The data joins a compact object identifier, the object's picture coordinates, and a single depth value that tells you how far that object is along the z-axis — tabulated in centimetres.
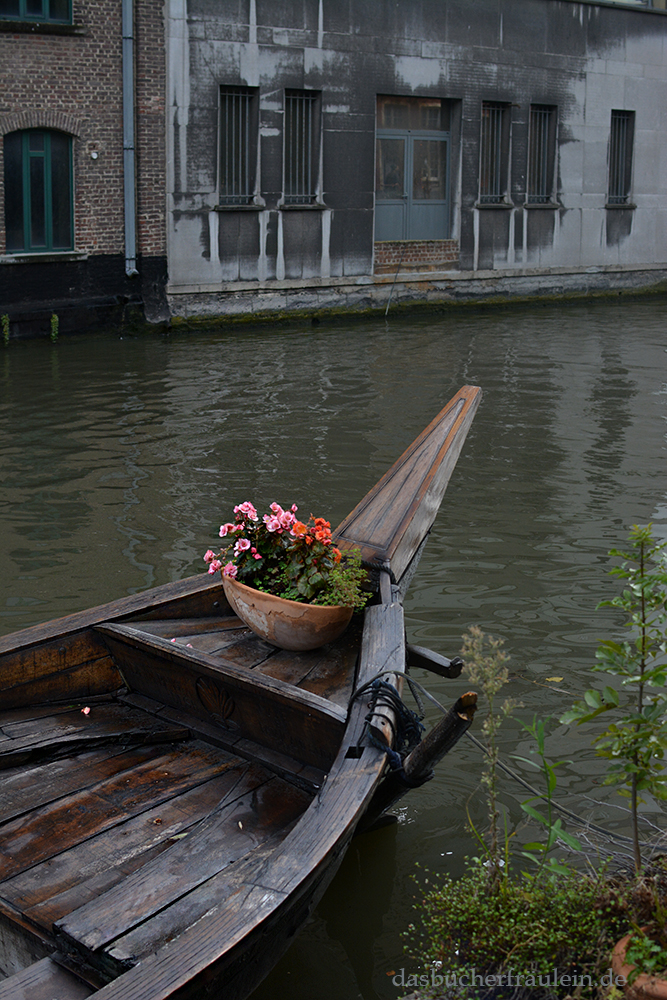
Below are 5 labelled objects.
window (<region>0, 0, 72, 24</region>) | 1391
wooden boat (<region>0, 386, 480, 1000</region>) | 268
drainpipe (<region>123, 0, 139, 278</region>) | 1465
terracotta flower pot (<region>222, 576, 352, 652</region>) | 399
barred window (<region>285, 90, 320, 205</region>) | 1680
